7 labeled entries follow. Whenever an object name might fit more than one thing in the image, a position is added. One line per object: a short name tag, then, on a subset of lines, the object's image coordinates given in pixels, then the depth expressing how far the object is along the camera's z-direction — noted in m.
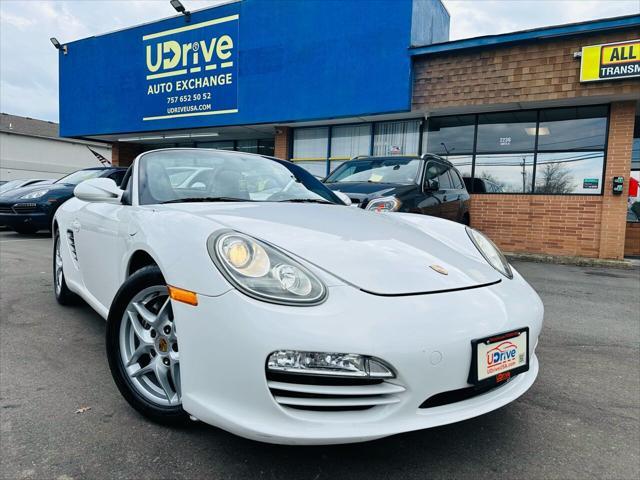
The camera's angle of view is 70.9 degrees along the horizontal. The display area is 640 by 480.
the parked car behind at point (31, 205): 8.82
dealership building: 8.52
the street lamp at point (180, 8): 12.48
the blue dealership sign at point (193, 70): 12.34
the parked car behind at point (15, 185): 9.83
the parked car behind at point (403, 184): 5.31
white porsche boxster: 1.47
